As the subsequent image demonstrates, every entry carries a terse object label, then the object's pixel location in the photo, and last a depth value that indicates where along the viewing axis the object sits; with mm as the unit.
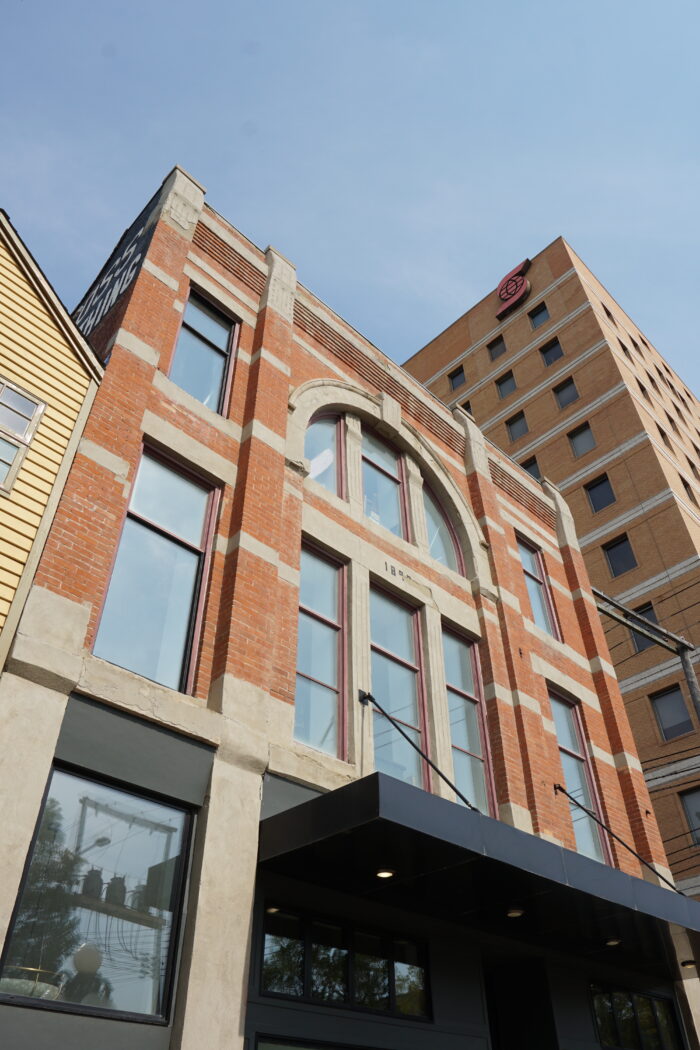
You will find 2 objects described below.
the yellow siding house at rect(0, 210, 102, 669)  7359
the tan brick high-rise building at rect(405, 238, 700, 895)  25953
